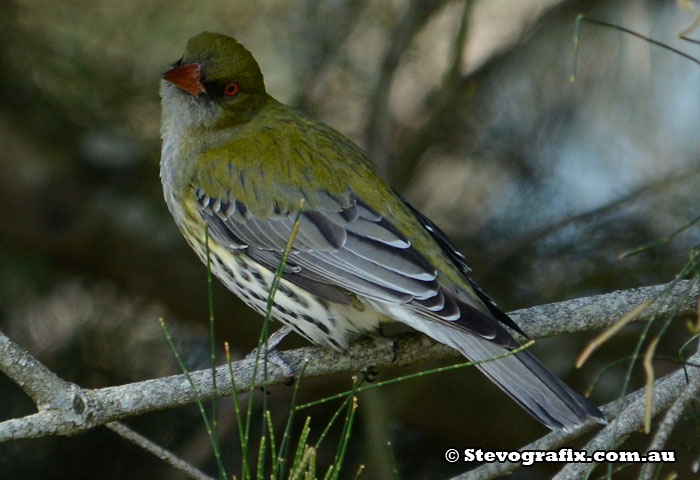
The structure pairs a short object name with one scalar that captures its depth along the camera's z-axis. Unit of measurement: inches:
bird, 292.5
